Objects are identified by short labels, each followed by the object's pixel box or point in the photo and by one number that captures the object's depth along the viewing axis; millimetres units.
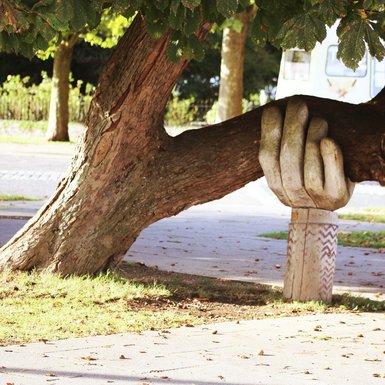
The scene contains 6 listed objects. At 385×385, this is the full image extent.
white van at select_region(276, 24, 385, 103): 34518
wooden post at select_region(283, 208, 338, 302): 11672
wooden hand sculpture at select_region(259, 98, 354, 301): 11350
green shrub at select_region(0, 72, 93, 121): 49353
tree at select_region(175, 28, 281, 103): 58924
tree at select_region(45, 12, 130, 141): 44401
